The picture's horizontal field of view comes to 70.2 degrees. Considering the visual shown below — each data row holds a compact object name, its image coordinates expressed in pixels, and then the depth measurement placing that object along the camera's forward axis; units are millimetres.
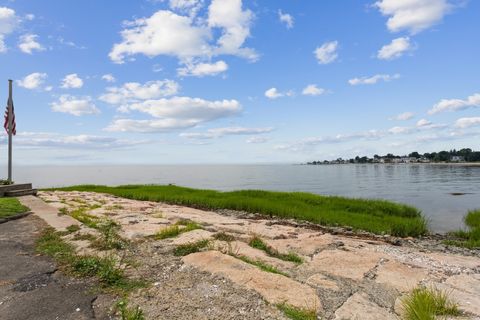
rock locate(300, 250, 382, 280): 5492
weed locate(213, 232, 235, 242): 7434
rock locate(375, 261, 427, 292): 4984
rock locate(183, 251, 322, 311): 4214
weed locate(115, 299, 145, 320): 3629
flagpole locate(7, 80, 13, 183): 21750
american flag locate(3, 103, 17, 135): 21906
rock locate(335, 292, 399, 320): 3875
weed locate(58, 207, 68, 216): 11656
